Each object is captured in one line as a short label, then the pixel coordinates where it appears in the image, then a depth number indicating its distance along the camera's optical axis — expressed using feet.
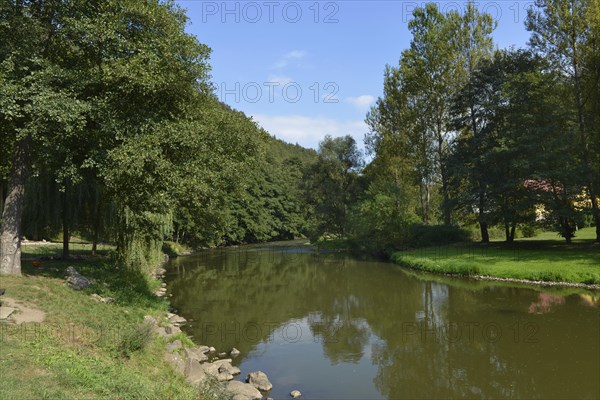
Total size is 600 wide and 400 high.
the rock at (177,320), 54.09
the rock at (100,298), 44.51
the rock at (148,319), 42.86
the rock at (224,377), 36.44
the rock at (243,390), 32.65
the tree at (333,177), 188.85
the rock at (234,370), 38.56
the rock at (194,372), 33.05
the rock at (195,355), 39.59
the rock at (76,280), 46.21
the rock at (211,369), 36.76
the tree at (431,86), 125.18
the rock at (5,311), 31.94
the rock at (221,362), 39.81
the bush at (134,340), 31.76
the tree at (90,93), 41.68
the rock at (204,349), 43.56
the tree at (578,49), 89.86
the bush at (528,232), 124.32
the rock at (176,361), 34.27
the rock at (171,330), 44.58
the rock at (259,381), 35.99
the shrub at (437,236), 127.44
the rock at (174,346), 38.58
